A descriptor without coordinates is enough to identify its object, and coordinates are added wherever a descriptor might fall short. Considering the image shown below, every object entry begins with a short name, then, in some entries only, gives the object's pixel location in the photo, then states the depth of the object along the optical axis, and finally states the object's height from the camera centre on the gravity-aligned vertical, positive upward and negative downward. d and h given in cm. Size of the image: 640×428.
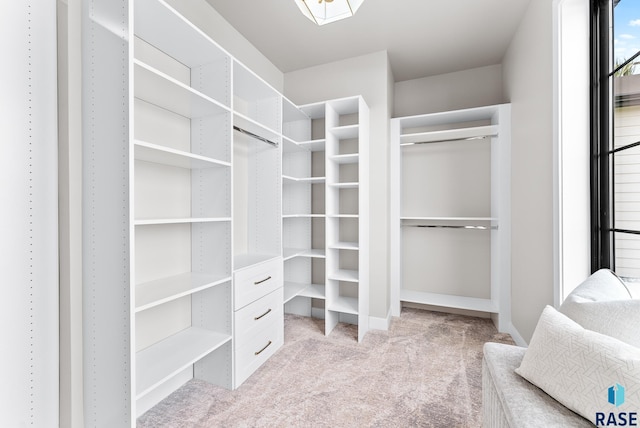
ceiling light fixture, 147 +110
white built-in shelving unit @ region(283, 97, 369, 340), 267 +5
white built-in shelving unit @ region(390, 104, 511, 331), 280 +2
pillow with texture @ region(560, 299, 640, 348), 95 -38
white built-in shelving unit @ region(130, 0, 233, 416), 157 +8
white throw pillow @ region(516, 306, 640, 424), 82 -49
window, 141 +41
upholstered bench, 86 -49
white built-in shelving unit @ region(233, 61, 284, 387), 207 +0
